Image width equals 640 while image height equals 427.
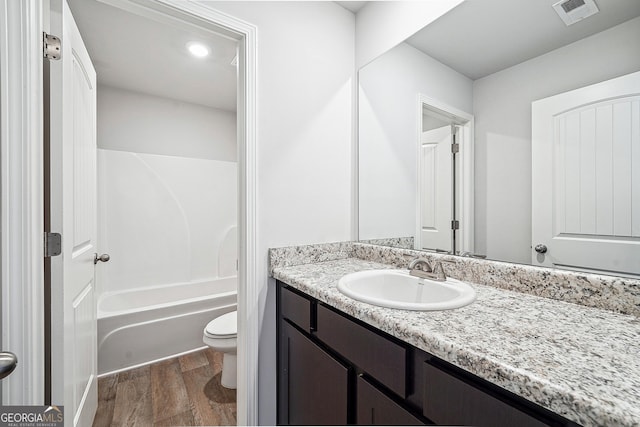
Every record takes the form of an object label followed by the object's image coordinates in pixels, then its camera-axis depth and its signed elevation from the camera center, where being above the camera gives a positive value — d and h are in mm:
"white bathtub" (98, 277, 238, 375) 2012 -897
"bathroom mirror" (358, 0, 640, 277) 852 +447
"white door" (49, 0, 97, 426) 955 -29
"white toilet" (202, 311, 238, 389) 1761 -845
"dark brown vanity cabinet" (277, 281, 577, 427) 562 -467
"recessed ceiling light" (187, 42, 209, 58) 1860 +1137
